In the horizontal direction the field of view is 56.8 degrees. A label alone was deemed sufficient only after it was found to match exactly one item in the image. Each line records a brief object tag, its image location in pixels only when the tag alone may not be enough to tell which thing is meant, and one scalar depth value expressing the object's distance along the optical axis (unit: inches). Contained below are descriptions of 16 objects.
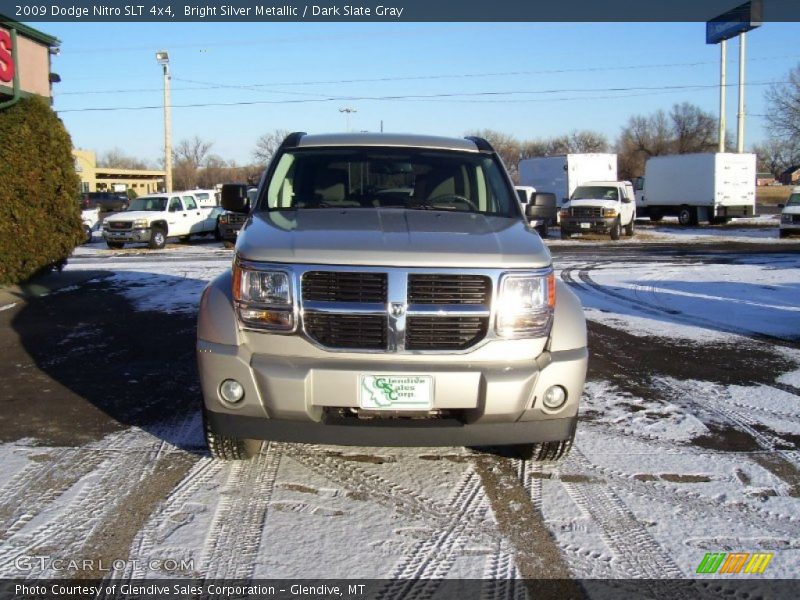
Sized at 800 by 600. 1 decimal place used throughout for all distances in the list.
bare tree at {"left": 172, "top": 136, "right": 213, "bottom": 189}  3905.0
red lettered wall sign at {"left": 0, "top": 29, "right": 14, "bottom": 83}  494.0
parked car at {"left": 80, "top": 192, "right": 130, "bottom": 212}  2005.4
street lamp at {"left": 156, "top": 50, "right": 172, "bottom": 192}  1471.5
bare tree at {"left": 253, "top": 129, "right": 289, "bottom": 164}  3351.4
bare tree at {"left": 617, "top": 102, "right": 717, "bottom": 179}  3479.3
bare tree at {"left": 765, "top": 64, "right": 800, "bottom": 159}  1909.4
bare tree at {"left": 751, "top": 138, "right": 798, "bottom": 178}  4145.7
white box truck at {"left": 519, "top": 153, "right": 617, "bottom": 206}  1279.5
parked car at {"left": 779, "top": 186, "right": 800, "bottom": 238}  1054.4
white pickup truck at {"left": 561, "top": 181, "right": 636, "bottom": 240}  1059.3
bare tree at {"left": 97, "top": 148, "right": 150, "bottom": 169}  5585.6
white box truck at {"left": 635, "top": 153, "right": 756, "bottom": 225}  1349.7
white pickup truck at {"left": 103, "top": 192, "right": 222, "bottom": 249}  965.2
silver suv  147.9
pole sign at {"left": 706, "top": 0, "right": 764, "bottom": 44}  1403.8
